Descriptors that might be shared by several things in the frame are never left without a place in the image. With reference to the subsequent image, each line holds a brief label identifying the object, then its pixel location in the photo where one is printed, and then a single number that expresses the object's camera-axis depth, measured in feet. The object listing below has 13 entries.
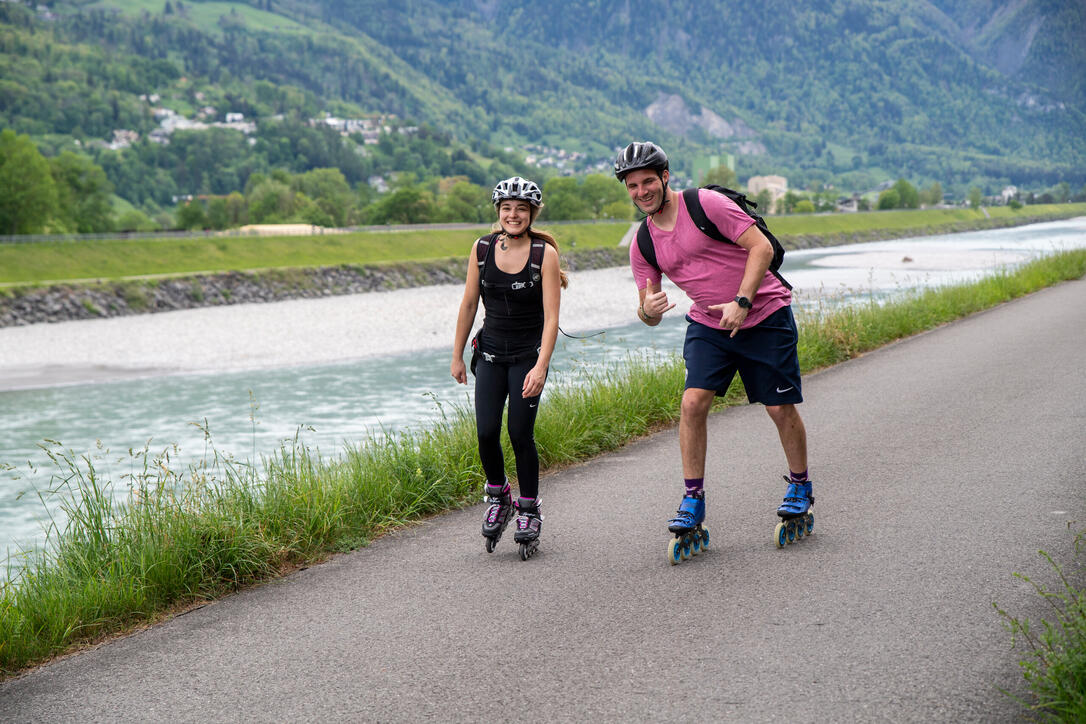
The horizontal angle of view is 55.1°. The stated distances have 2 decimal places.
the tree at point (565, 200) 451.94
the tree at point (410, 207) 383.86
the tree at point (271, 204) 433.07
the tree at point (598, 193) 477.36
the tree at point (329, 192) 437.17
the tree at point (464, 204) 402.11
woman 18.28
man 17.13
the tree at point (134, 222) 374.02
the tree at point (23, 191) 238.68
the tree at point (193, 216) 380.99
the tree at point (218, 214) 410.76
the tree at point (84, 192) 305.73
